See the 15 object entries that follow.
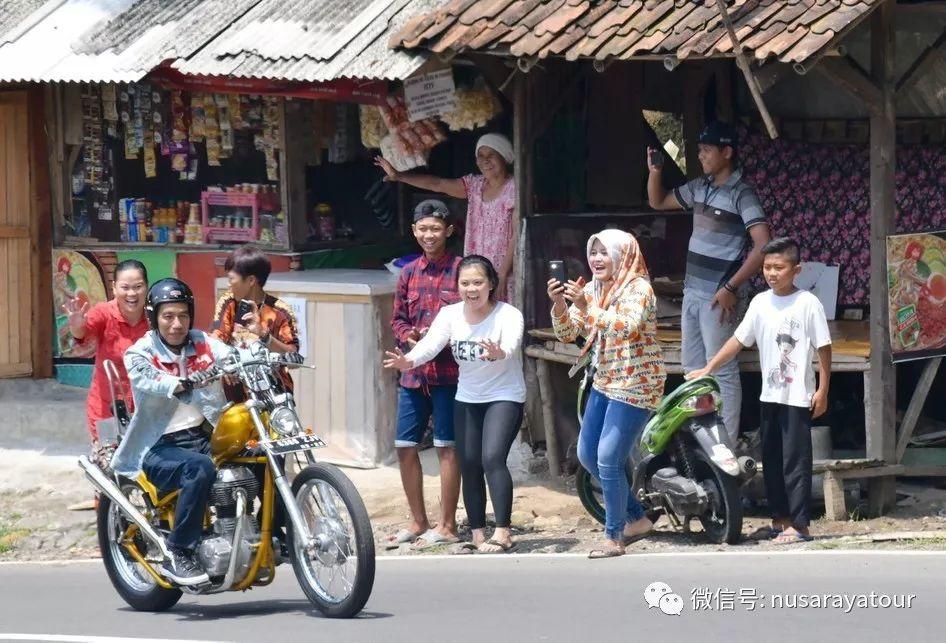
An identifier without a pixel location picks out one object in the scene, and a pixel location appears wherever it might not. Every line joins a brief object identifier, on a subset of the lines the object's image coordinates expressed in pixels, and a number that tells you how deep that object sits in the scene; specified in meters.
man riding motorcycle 14.54
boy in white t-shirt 17.39
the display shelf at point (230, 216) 24.52
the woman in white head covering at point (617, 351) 16.73
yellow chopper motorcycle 13.77
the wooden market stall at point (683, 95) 17.67
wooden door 25.42
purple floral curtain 22.52
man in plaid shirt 18.31
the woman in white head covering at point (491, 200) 21.06
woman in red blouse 18.00
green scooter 17.14
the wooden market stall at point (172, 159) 22.81
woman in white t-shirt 17.36
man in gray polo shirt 18.89
